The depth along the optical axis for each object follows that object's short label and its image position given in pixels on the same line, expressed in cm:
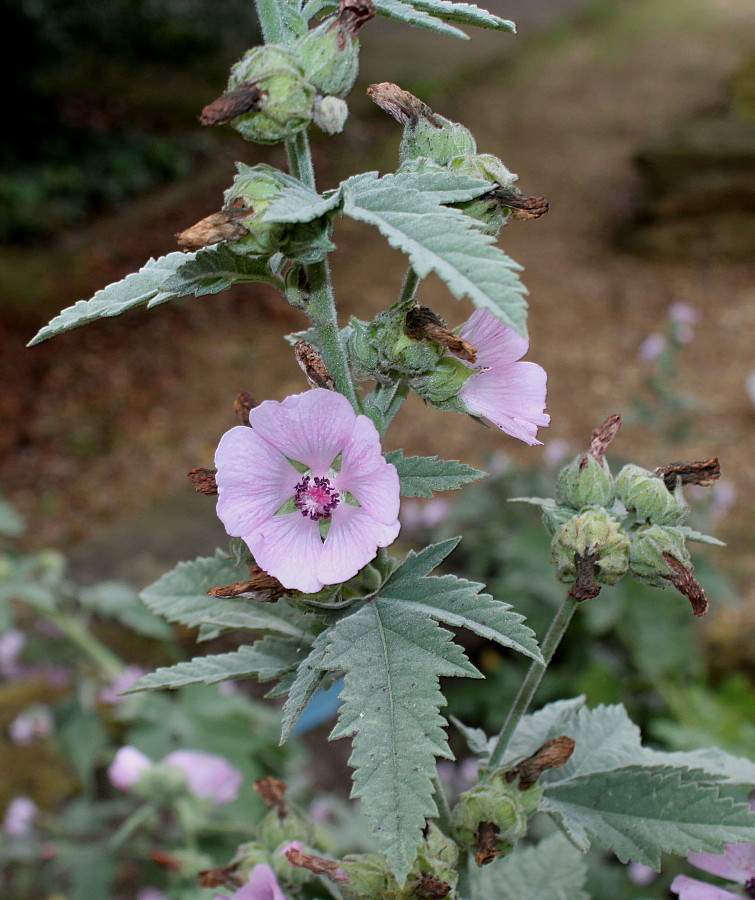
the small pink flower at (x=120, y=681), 73
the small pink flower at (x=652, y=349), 100
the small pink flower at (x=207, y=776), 57
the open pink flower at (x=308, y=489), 36
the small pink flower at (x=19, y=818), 76
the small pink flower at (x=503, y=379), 38
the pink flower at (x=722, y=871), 39
